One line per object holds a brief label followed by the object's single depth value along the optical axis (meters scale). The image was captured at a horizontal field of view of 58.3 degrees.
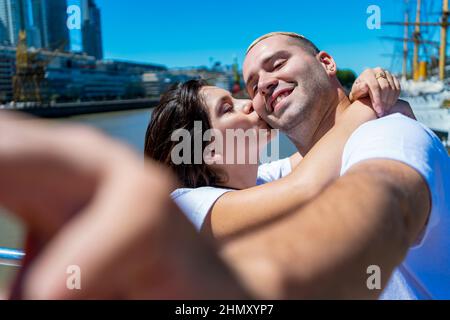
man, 0.40
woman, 0.92
